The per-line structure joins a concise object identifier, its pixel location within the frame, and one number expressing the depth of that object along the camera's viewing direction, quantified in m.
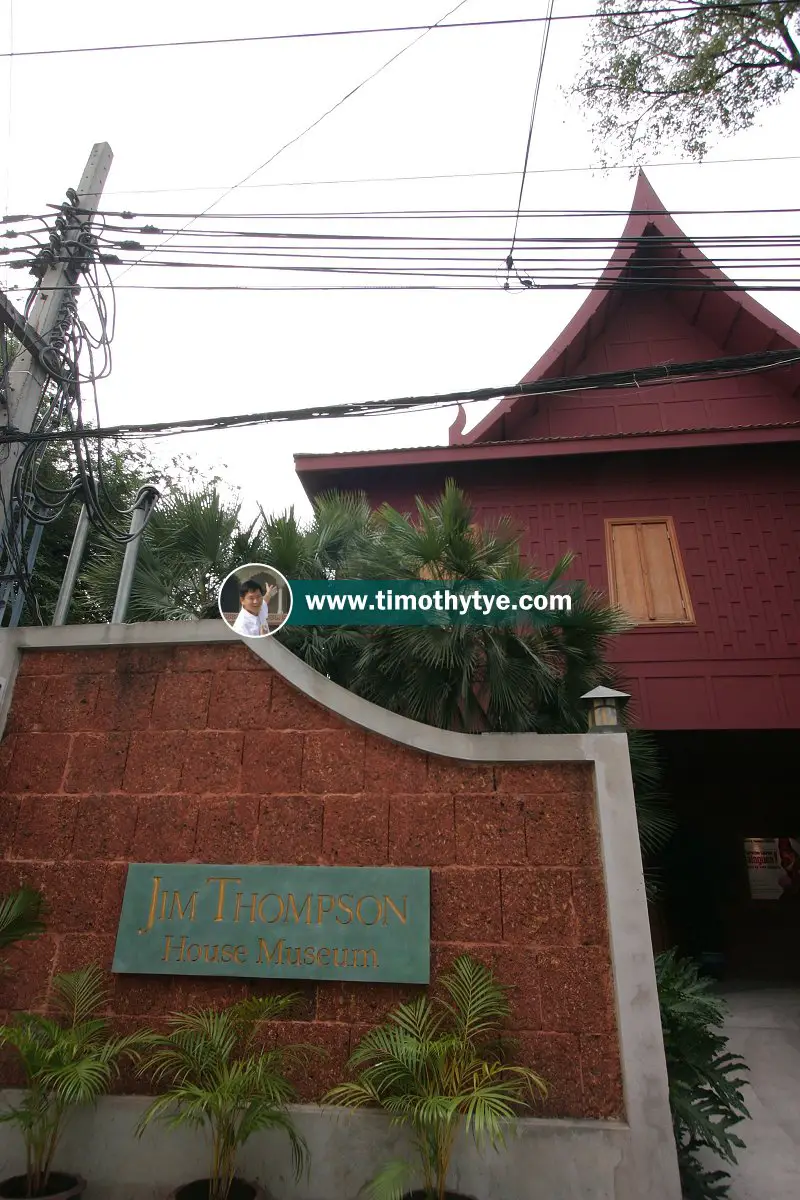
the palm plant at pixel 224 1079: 3.38
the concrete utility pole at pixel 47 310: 5.50
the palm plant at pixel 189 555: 6.36
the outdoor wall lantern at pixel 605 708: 4.27
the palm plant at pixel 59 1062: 3.53
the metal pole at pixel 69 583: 5.09
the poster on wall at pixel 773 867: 9.65
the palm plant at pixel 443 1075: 3.20
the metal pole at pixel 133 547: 5.13
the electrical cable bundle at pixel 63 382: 5.73
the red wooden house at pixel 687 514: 8.09
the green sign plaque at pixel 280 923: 3.86
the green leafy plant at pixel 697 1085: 3.87
